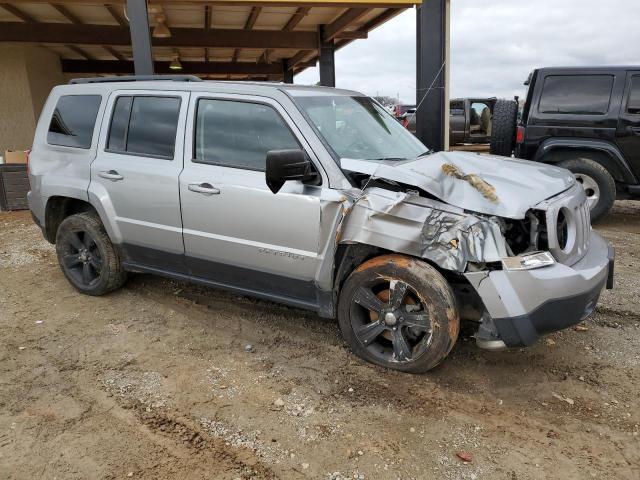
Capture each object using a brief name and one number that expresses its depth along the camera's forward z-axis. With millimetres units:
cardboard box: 9367
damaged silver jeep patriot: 2943
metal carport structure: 7355
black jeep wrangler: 6941
